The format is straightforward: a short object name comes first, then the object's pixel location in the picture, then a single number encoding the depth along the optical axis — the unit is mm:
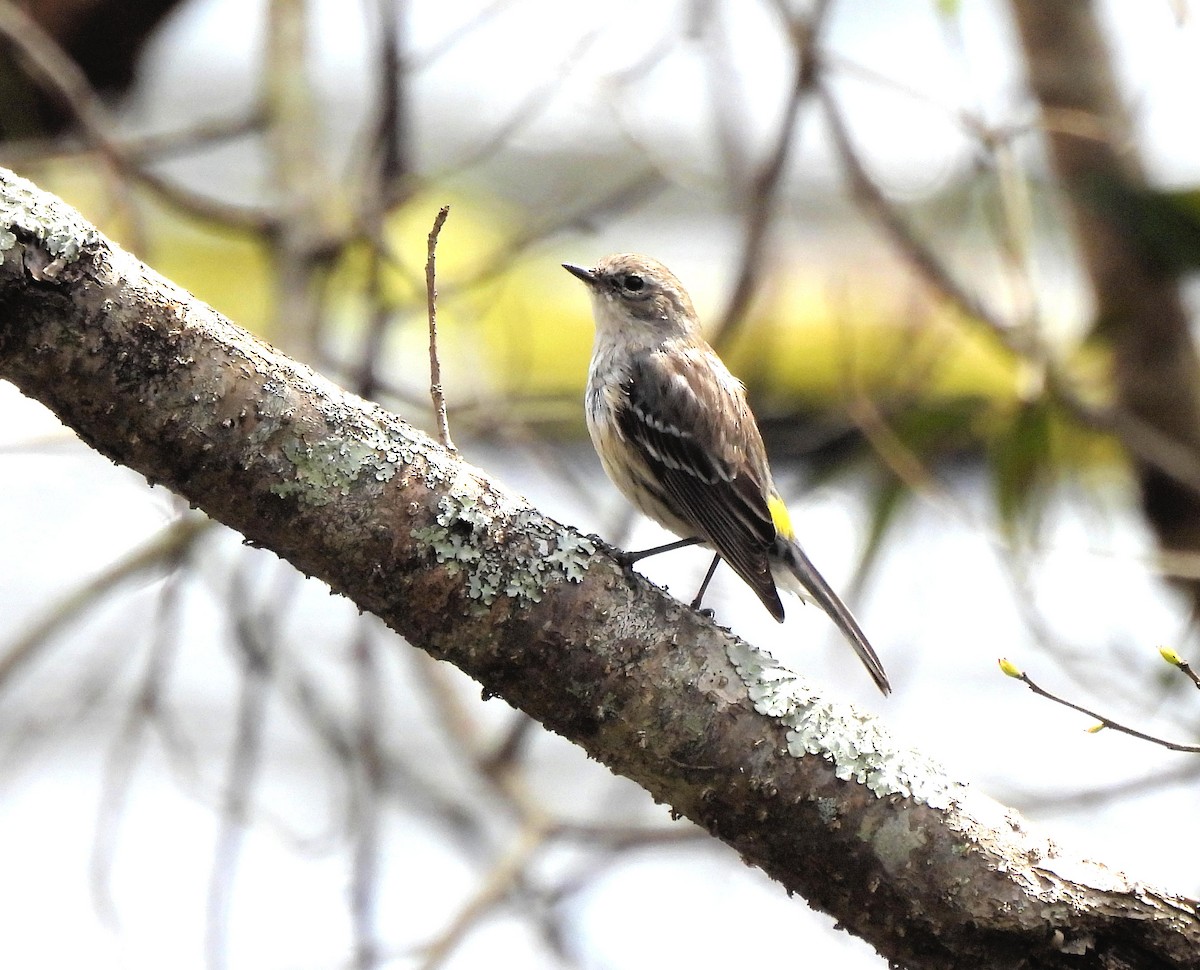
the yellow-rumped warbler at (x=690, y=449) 7863
